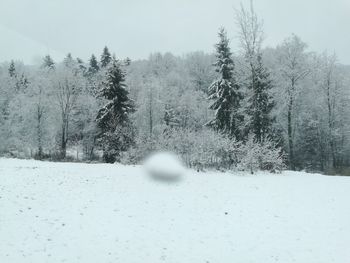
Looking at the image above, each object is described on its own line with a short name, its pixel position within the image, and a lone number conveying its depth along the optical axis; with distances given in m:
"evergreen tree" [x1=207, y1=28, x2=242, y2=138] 35.78
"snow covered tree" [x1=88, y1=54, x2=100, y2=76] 82.28
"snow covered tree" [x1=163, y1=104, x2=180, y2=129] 54.44
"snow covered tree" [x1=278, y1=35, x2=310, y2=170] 37.03
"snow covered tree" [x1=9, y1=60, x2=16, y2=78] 71.20
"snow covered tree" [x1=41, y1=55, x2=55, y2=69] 77.71
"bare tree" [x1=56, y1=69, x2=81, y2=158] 50.03
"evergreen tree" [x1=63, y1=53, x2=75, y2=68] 74.54
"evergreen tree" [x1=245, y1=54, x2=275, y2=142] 34.19
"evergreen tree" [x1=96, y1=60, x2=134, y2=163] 34.15
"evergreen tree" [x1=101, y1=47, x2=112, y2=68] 75.25
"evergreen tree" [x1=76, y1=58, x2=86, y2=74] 87.99
